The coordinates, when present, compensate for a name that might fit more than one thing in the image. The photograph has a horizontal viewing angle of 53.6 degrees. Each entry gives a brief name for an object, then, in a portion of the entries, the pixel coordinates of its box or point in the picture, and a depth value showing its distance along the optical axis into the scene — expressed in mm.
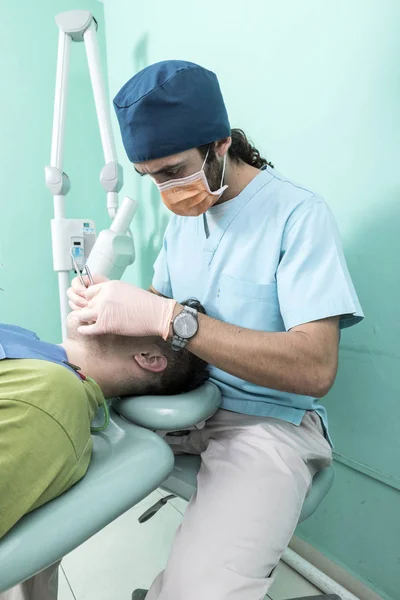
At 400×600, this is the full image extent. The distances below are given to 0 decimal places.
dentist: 816
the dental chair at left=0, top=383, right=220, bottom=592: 565
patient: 606
